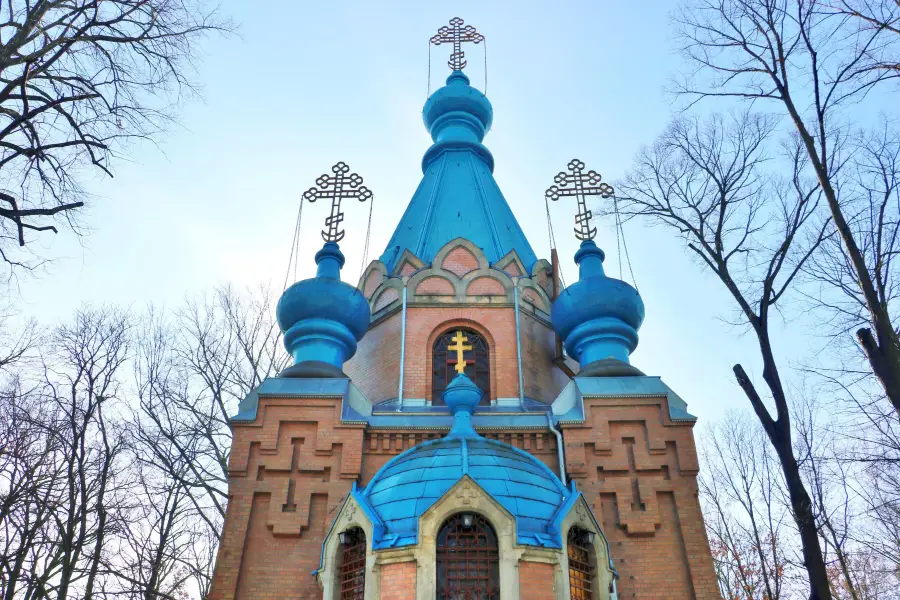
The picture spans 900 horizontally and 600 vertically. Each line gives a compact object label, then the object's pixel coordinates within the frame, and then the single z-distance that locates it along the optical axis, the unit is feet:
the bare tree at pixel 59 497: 33.63
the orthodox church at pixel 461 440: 23.80
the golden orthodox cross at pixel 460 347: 36.78
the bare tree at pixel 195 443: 41.91
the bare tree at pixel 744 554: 45.75
